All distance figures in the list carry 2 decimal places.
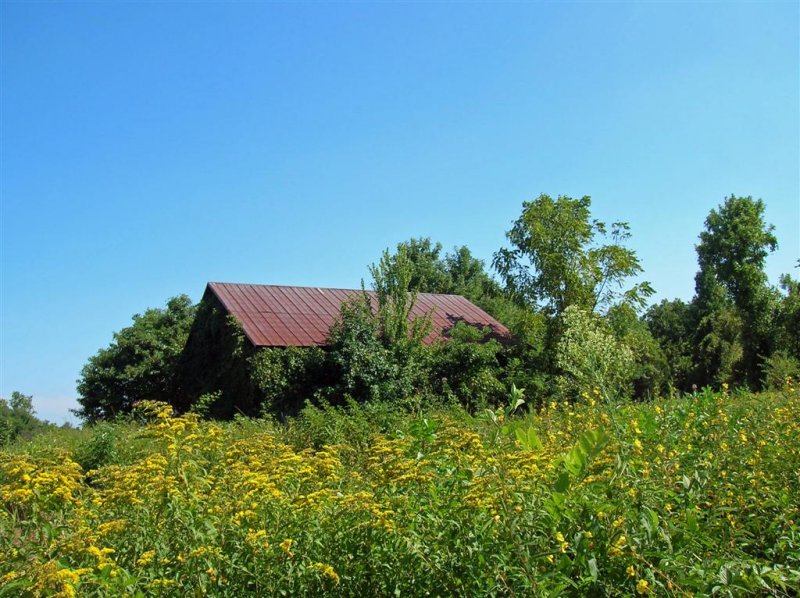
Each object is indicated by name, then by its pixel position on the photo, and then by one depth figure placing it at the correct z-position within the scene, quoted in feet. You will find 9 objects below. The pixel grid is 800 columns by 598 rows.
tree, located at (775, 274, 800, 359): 81.97
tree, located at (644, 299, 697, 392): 95.53
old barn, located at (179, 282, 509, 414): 58.85
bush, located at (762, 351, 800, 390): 40.19
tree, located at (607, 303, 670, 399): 67.00
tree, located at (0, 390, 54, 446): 116.37
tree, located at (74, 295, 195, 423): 101.71
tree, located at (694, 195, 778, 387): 88.84
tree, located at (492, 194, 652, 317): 66.74
